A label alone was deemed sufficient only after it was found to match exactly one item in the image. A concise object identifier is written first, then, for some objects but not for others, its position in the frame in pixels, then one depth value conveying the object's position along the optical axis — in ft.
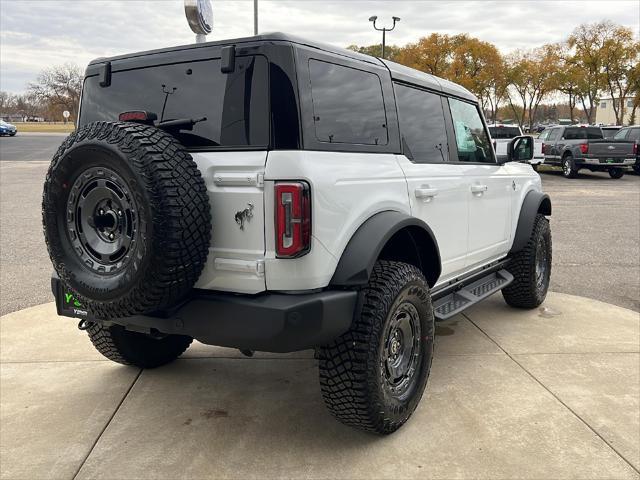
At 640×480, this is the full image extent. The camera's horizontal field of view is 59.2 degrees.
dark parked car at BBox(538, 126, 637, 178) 62.03
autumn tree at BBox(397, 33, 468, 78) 136.46
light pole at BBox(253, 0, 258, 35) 50.62
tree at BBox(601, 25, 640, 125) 138.41
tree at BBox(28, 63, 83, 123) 263.70
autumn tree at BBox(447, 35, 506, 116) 138.00
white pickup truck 73.88
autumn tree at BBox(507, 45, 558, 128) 157.99
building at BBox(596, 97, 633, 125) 295.28
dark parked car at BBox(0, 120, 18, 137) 158.20
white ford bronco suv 8.18
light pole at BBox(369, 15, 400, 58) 88.74
